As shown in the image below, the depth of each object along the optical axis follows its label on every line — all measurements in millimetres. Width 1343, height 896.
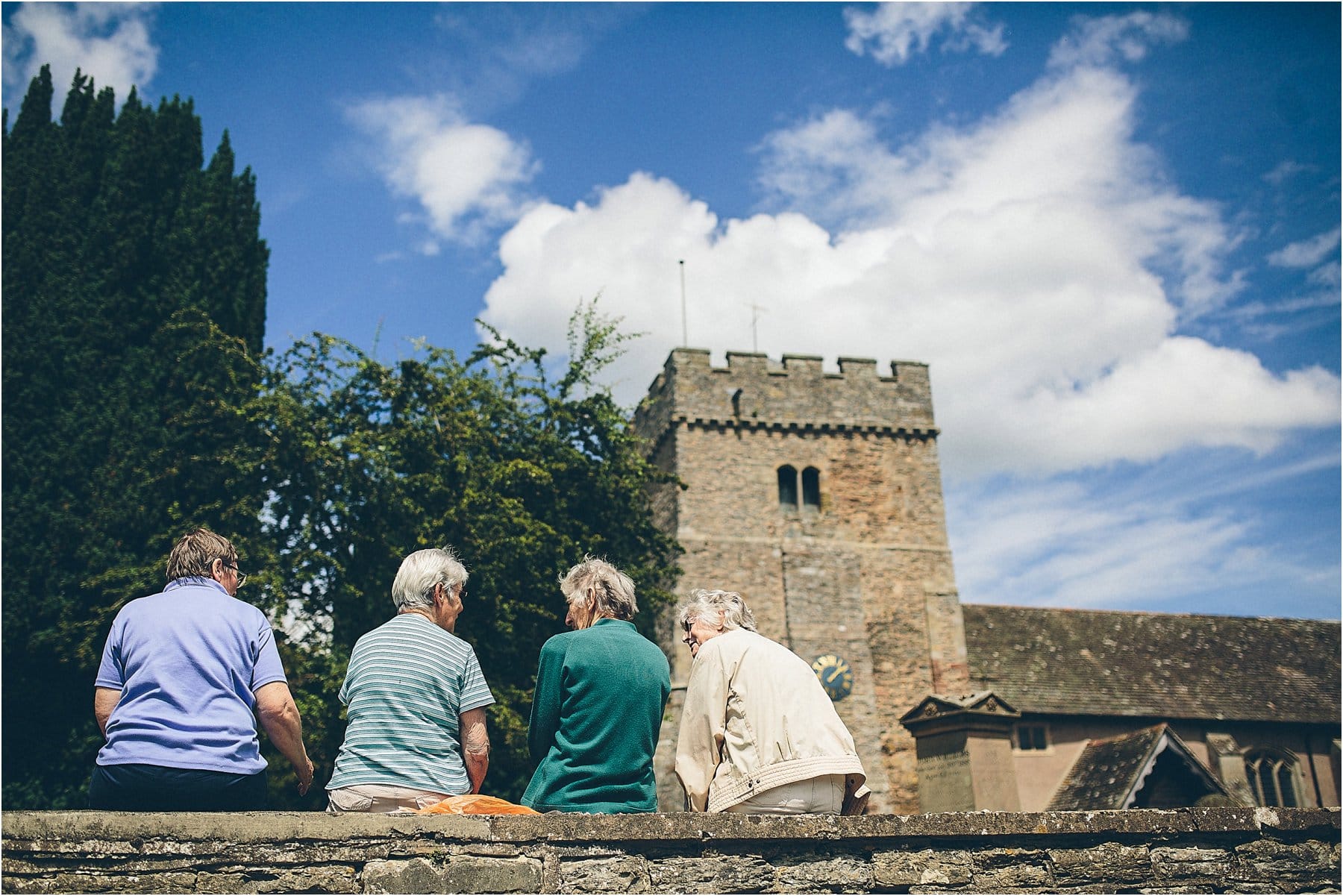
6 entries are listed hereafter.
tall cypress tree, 16094
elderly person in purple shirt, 4395
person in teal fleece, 5016
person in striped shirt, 4777
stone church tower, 26438
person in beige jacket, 5074
